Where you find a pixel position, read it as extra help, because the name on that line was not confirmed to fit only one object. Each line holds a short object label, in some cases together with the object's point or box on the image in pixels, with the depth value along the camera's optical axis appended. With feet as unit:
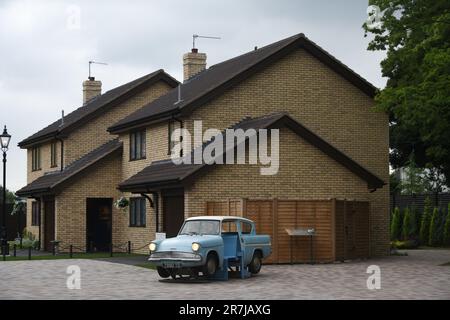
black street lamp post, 118.52
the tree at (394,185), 210.45
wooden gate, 95.55
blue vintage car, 71.05
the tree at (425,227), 146.30
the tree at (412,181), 197.77
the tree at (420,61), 94.53
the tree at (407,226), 147.95
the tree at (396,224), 150.71
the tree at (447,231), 141.59
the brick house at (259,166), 94.58
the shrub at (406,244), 135.76
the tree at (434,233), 144.25
